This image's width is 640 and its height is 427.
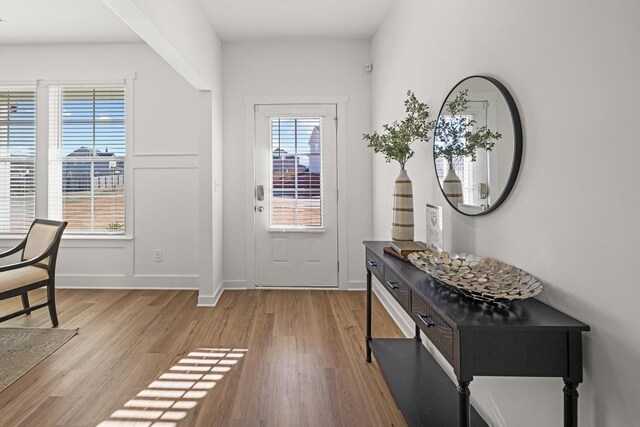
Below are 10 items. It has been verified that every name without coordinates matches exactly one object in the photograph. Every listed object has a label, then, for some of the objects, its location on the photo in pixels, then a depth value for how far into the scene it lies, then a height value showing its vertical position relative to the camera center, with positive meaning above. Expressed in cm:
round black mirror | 146 +33
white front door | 403 +22
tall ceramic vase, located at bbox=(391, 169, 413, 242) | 217 +2
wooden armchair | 273 -42
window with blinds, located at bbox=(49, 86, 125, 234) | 411 +68
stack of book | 196 -19
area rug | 224 -95
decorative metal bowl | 121 -23
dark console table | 105 -38
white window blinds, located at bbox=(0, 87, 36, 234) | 414 +67
